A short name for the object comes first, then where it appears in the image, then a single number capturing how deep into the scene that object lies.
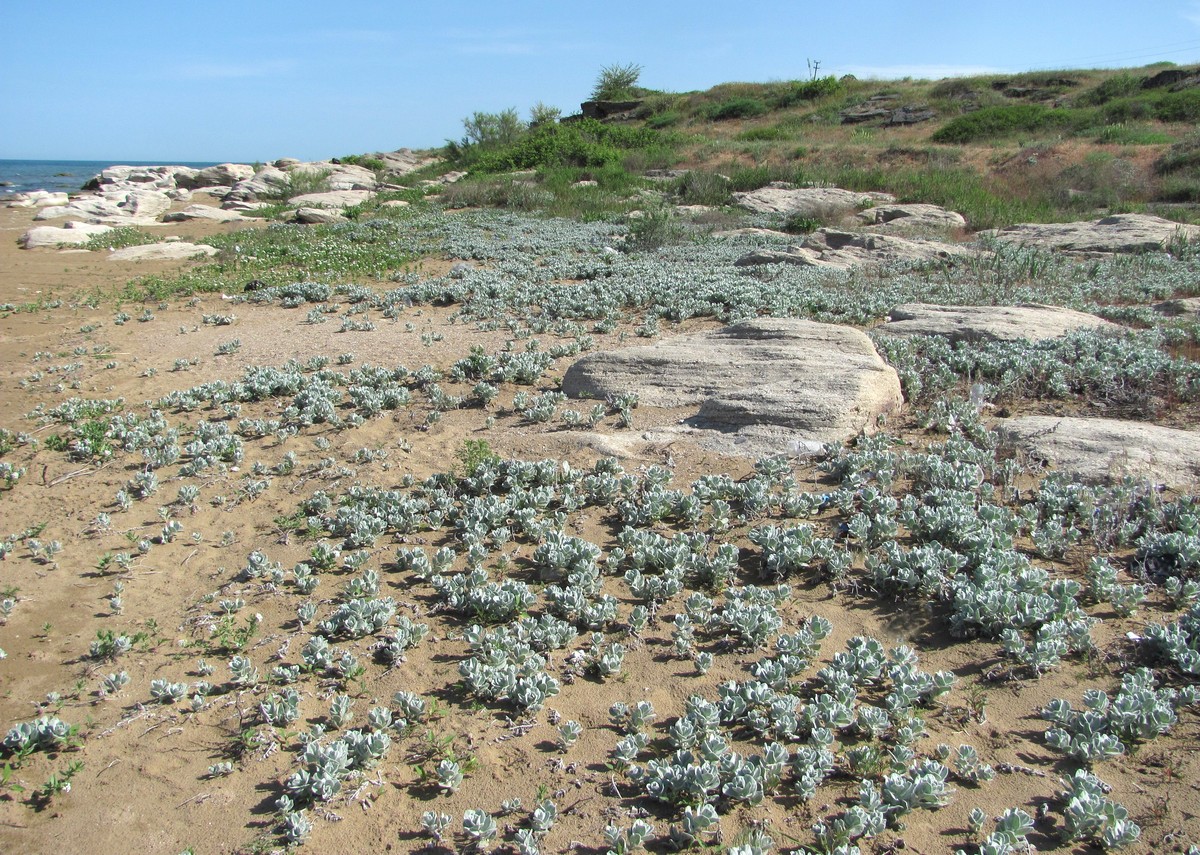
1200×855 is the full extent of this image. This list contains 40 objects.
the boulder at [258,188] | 29.34
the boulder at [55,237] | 19.19
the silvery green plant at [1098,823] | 2.70
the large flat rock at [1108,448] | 5.18
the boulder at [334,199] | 25.33
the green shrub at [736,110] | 44.75
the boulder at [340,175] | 31.98
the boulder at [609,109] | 53.12
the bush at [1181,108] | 30.83
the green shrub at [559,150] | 29.67
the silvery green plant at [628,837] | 2.79
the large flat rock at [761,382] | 6.21
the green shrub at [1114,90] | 36.19
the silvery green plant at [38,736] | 3.38
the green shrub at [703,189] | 22.84
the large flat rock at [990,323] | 8.06
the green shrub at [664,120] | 46.28
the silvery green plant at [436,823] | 2.89
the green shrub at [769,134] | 35.72
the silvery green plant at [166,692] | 3.70
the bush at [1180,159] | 22.53
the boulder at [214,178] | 38.22
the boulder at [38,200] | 29.80
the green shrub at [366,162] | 41.03
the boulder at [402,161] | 41.16
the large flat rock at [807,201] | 19.84
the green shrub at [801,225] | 18.20
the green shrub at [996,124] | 31.84
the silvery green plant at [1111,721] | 3.11
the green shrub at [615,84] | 55.72
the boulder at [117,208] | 25.45
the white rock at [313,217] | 21.77
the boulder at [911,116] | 38.00
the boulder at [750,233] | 17.19
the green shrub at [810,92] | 45.88
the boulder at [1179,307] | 9.78
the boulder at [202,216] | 24.72
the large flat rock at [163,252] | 16.95
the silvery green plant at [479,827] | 2.84
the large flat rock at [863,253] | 13.62
